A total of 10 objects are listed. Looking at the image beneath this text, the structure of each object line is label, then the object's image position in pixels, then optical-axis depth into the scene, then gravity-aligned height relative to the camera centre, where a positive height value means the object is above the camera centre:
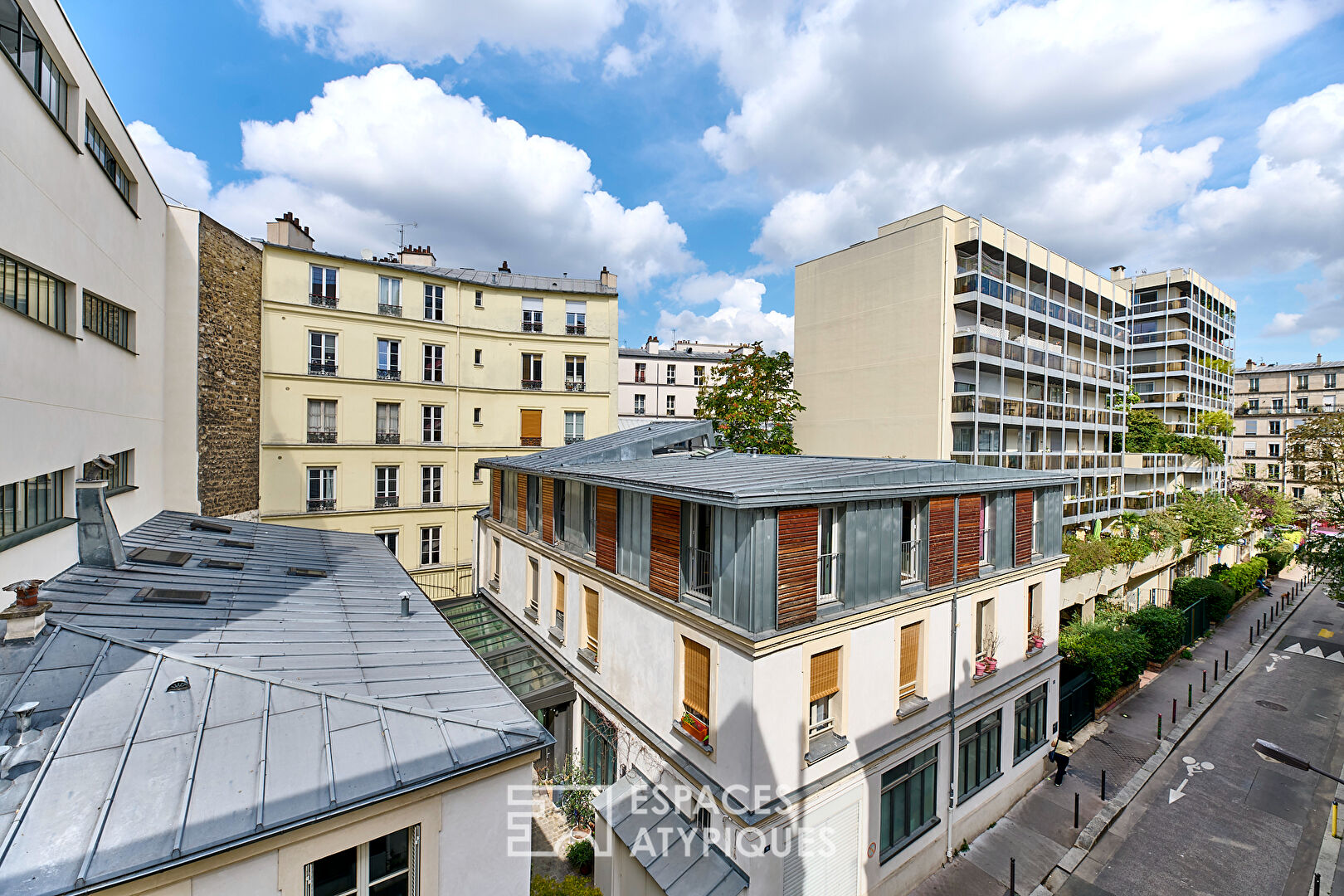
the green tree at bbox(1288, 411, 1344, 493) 25.20 +0.29
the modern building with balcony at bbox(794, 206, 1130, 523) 24.58 +4.82
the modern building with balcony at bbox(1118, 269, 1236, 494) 41.16 +8.05
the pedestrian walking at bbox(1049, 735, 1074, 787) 14.27 -7.97
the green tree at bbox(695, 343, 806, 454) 23.31 +2.01
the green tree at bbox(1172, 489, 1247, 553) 29.91 -3.65
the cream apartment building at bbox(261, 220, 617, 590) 21.62 +2.82
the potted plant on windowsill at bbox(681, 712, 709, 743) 9.48 -4.80
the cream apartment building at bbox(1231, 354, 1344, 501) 52.25 +4.22
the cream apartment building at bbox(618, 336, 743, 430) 40.09 +4.96
